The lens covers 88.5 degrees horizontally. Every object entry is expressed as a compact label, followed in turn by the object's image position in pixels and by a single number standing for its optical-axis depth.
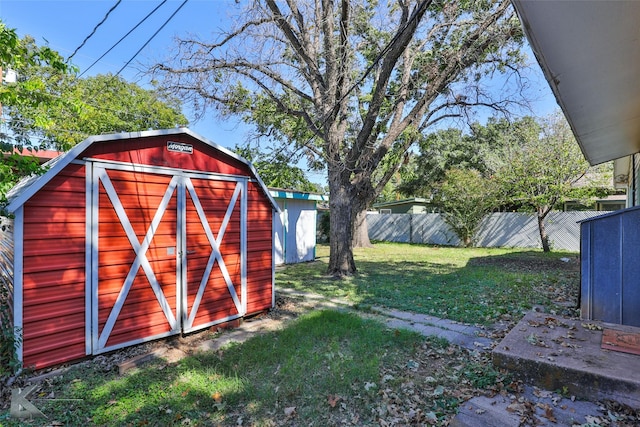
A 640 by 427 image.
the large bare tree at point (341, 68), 7.29
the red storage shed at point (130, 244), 3.14
